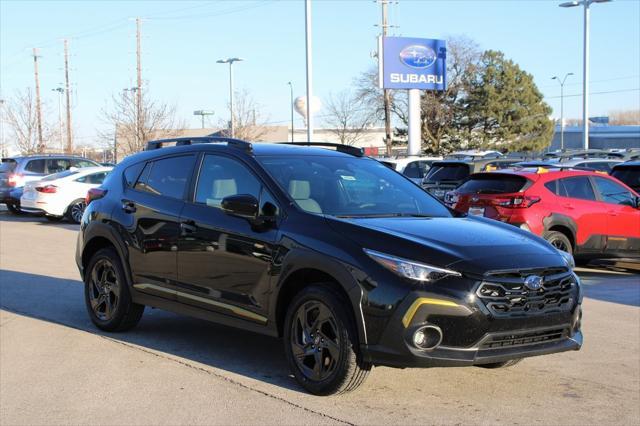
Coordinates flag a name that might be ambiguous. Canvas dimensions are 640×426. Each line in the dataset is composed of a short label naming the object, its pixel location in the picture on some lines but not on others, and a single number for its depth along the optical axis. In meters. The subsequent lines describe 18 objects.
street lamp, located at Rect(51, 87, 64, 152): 58.54
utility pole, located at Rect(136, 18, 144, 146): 42.16
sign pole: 34.88
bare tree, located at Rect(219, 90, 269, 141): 48.75
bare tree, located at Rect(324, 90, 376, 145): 59.04
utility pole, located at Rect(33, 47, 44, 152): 48.19
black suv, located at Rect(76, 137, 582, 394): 4.63
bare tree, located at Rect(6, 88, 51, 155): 51.19
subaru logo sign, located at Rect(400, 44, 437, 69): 35.19
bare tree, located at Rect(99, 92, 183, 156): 42.81
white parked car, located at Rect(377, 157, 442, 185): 20.59
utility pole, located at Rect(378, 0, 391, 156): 42.81
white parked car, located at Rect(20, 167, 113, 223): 20.25
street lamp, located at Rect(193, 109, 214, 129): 62.41
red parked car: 11.17
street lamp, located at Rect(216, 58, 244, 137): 44.84
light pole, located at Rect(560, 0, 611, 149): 32.09
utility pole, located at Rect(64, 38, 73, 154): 52.49
